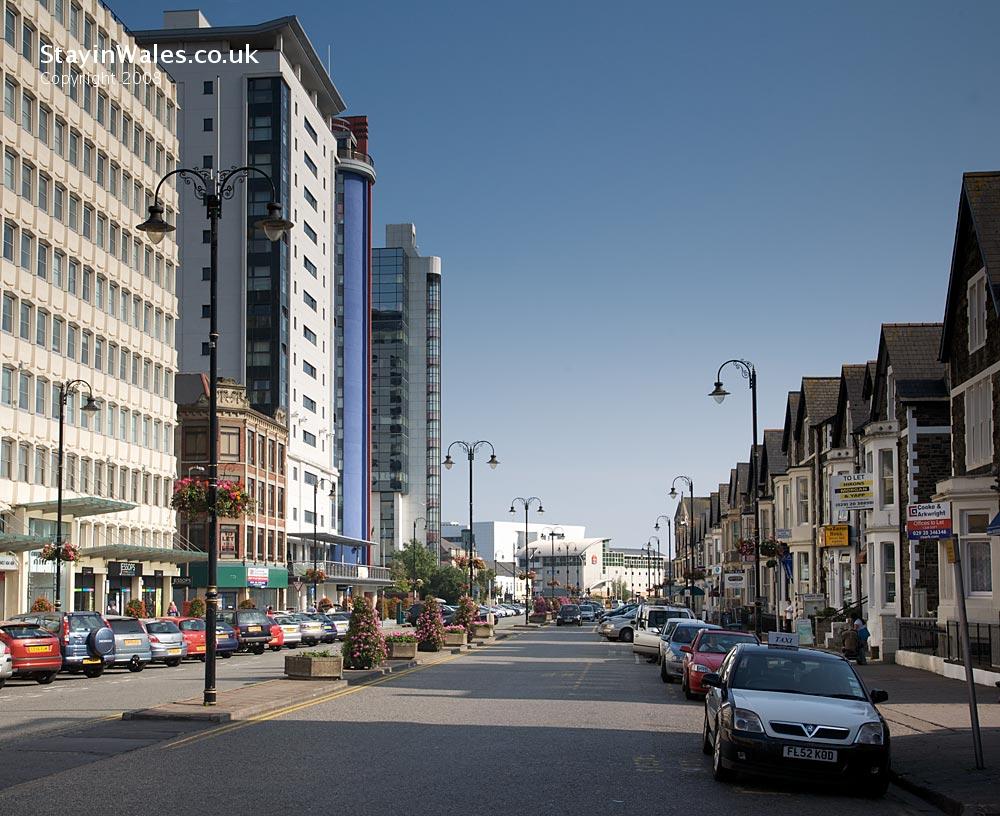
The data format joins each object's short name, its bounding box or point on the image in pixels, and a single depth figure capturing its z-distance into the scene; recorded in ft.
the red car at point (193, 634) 140.10
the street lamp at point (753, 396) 132.16
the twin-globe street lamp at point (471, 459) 200.95
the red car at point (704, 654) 82.28
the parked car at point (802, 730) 42.68
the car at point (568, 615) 319.68
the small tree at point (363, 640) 103.09
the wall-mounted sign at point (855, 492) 134.82
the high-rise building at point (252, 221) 348.38
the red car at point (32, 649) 98.73
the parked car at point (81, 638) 107.24
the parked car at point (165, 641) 124.88
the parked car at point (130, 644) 118.11
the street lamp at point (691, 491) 255.27
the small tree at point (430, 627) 144.25
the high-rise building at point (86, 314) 185.68
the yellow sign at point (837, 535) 158.40
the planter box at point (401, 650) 123.03
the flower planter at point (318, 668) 92.43
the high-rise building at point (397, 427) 628.69
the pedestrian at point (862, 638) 119.01
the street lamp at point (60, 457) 149.36
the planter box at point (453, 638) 158.61
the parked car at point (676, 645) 99.45
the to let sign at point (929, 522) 64.80
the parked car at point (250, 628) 158.10
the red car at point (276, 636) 168.03
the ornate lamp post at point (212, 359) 71.15
